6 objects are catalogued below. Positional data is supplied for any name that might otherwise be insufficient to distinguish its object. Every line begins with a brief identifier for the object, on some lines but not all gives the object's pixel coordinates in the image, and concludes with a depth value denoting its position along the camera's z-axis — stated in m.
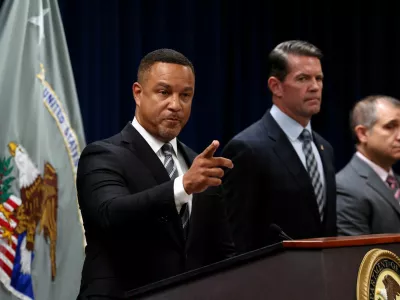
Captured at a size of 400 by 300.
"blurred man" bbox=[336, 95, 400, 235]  5.96
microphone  4.89
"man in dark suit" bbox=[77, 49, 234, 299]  4.91
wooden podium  4.61
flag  5.62
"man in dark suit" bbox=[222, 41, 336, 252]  5.64
